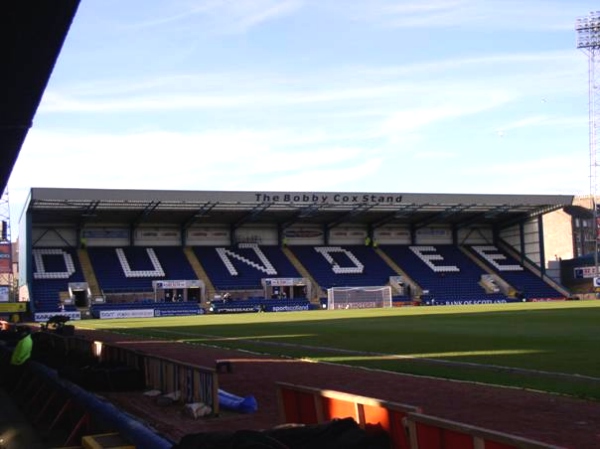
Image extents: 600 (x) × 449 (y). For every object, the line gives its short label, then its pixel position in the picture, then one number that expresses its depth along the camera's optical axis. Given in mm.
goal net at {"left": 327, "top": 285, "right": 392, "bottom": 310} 60812
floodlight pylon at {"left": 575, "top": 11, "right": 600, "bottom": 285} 71625
